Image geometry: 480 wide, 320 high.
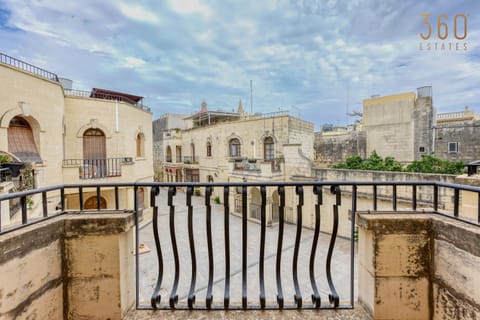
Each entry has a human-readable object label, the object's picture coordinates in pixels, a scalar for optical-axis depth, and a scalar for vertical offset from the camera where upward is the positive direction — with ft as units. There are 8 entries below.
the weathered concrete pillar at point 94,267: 5.10 -2.59
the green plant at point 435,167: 34.35 -2.12
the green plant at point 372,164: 36.96 -1.84
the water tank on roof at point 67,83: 33.42 +11.46
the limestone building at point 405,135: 44.47 +4.42
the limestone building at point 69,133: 21.35 +3.04
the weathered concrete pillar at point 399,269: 5.06 -2.67
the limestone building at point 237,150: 39.34 +1.39
